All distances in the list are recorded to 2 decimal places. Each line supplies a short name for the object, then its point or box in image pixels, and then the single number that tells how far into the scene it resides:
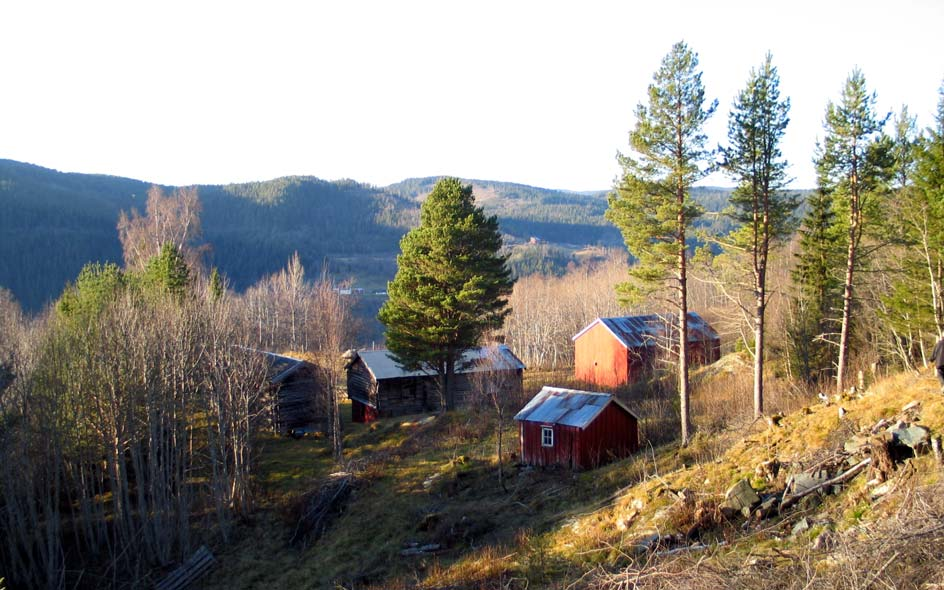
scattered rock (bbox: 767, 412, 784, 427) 18.29
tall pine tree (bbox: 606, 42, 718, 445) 21.52
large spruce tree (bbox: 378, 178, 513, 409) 32.47
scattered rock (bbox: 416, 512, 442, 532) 21.84
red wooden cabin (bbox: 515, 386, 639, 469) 24.08
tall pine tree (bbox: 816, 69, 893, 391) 22.66
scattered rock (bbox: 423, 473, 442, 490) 25.95
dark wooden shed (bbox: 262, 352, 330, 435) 37.06
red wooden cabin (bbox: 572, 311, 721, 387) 42.12
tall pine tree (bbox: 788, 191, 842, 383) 28.14
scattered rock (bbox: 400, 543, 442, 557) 19.84
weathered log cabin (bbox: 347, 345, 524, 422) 37.78
